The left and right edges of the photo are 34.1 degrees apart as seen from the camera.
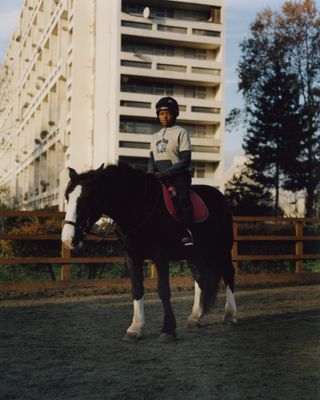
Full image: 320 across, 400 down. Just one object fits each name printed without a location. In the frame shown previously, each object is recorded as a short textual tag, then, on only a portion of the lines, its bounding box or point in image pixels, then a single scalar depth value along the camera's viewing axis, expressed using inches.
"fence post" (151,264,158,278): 330.6
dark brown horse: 151.8
